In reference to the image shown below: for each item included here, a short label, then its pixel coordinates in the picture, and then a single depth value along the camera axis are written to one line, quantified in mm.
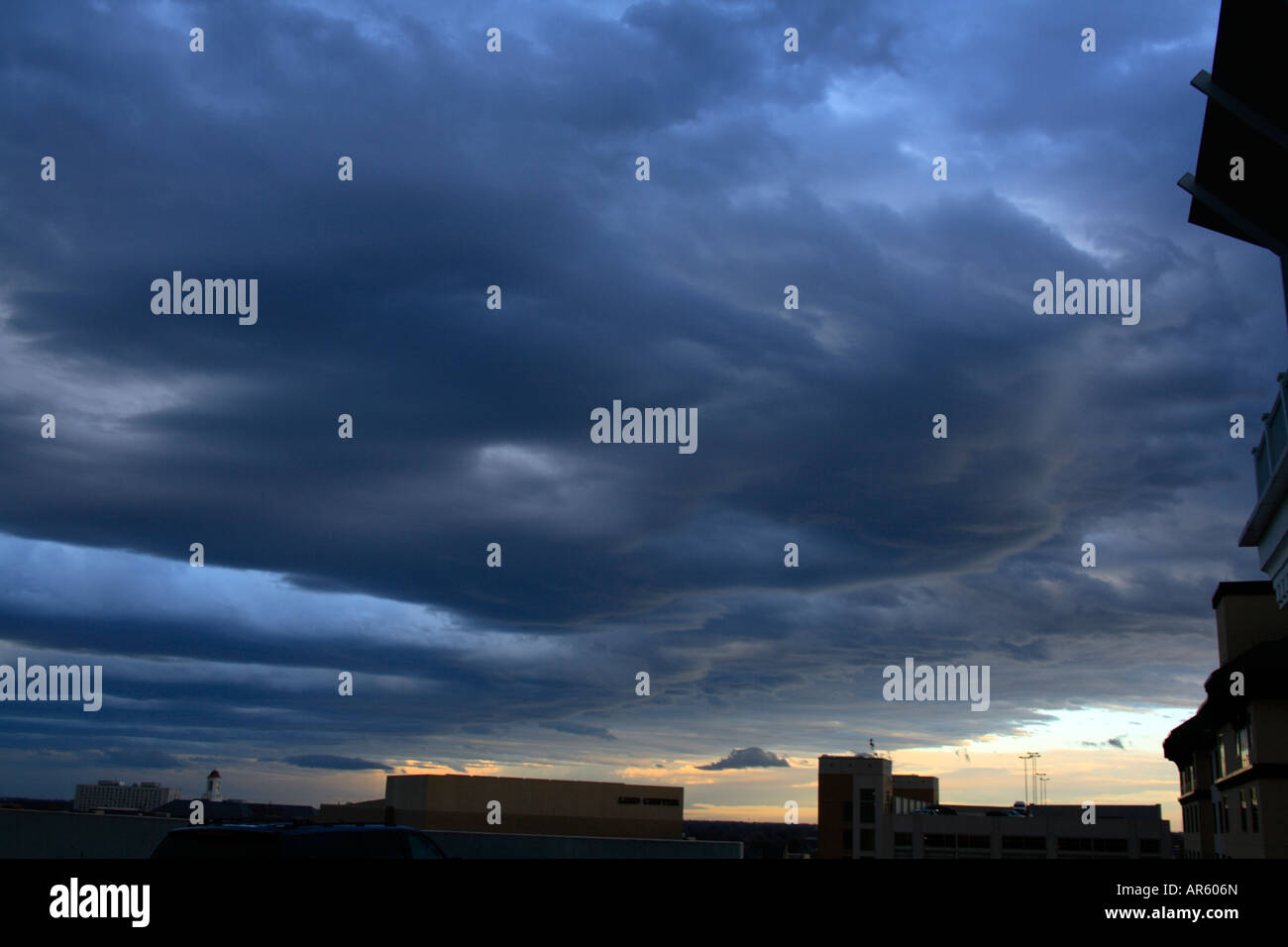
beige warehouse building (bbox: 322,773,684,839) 62812
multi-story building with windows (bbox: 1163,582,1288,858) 36812
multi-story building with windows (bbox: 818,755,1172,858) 105750
